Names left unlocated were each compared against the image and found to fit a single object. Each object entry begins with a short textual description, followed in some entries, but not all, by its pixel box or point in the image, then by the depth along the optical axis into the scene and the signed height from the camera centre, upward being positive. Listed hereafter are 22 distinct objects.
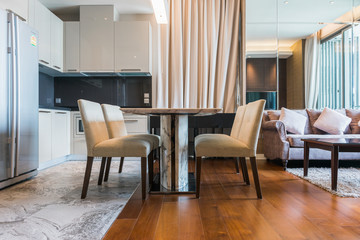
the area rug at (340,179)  2.21 -0.68
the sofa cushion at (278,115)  3.87 +0.01
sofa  3.27 -0.29
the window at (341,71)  4.37 +0.82
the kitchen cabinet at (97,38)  3.95 +1.24
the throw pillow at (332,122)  3.67 -0.09
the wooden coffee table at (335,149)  2.22 -0.30
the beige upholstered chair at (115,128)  2.43 -0.13
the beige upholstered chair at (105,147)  1.99 -0.25
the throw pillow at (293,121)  3.59 -0.07
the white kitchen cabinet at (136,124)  3.97 -0.13
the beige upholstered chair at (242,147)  2.02 -0.26
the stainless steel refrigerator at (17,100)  2.34 +0.16
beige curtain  4.16 +1.04
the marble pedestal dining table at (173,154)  2.26 -0.35
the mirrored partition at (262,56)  4.34 +1.06
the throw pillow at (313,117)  3.83 -0.02
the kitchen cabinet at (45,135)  3.19 -0.25
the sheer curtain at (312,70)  4.50 +0.85
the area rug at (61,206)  1.44 -0.67
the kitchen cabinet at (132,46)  3.96 +1.12
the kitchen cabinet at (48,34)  3.28 +1.20
